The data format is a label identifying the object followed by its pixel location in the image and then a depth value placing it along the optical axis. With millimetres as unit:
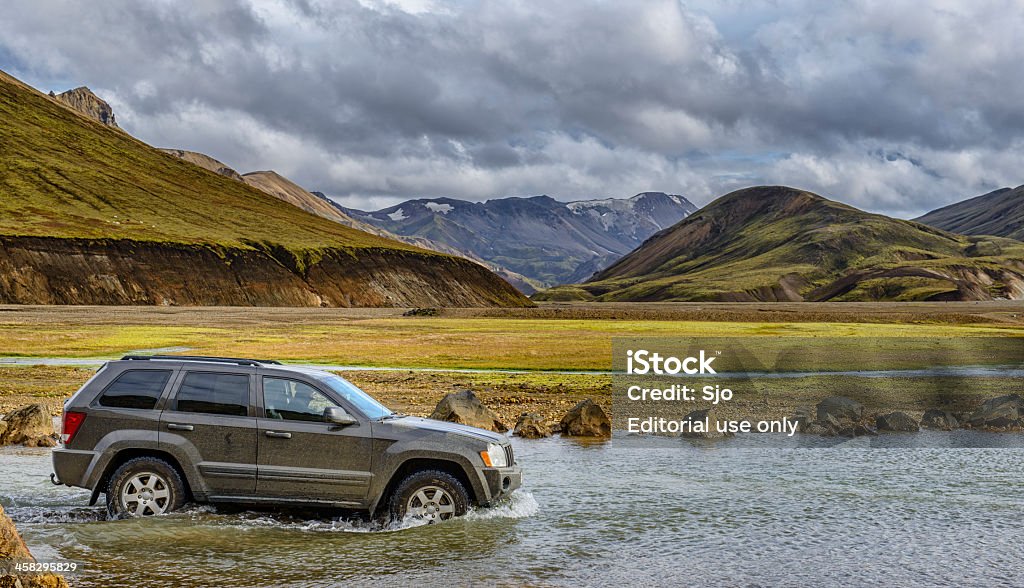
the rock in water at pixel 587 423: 23672
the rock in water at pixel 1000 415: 25828
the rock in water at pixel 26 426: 21406
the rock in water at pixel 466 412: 22922
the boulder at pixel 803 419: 24516
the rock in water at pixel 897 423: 24531
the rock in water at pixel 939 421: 25234
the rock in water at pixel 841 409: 25219
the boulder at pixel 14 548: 8156
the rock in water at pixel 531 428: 23250
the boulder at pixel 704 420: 23422
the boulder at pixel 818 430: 23955
